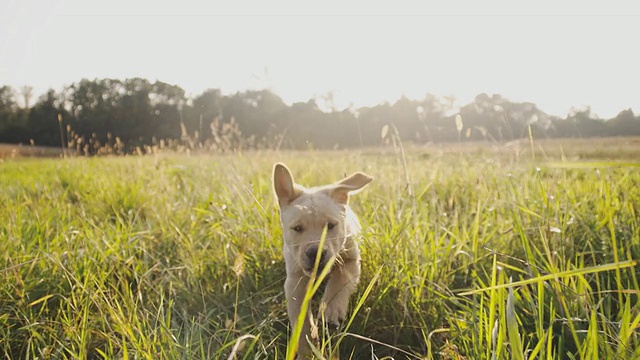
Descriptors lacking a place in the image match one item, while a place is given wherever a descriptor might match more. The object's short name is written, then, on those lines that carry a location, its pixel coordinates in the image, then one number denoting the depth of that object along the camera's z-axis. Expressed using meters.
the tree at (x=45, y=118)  28.21
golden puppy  2.03
